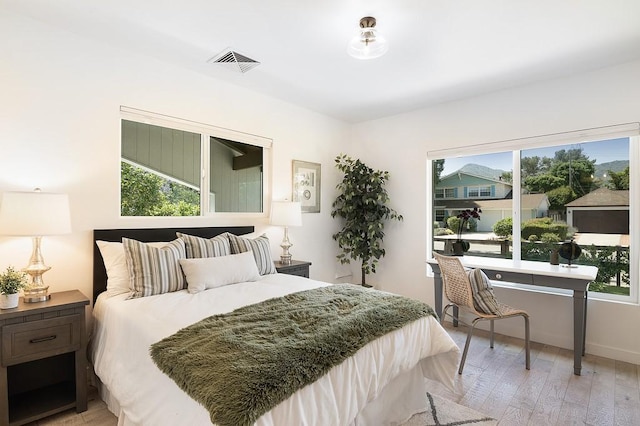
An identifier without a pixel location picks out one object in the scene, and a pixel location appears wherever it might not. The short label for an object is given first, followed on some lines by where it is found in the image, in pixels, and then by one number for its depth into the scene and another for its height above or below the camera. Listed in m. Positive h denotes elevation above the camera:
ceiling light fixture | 2.22 +1.11
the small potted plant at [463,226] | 3.71 -0.19
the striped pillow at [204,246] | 2.67 -0.30
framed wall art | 4.05 +0.29
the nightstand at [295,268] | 3.37 -0.60
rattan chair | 2.64 -0.67
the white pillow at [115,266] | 2.32 -0.40
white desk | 2.64 -0.56
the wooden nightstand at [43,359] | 1.88 -0.86
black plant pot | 3.70 -0.42
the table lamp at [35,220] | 1.94 -0.07
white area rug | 2.02 -1.26
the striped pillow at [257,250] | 2.99 -0.36
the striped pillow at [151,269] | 2.26 -0.41
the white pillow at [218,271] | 2.41 -0.46
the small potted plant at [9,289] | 1.93 -0.46
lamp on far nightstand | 3.50 -0.06
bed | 1.37 -0.76
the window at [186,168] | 2.82 +0.39
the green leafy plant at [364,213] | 4.20 -0.05
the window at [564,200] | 2.96 +0.10
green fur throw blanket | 1.18 -0.59
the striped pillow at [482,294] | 2.70 -0.68
